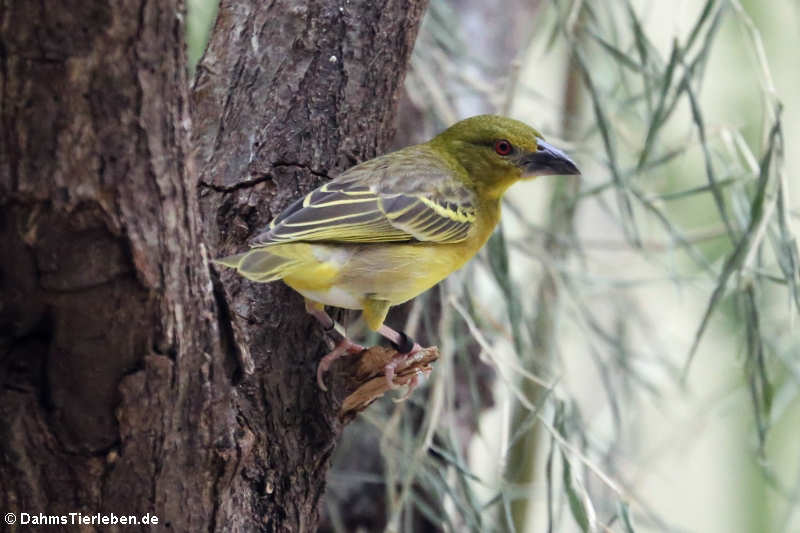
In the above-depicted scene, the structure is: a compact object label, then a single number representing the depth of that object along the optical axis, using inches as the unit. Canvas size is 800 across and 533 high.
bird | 166.2
